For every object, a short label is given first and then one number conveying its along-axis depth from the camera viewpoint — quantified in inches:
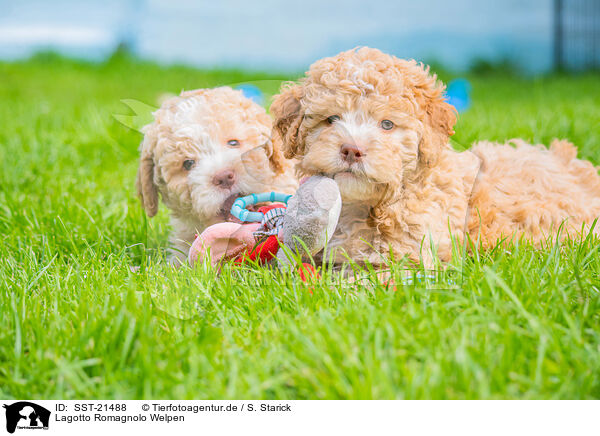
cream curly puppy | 99.0
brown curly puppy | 79.8
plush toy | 77.9
